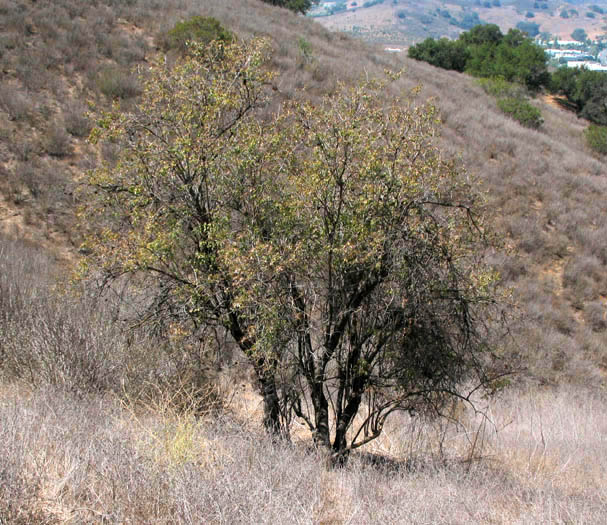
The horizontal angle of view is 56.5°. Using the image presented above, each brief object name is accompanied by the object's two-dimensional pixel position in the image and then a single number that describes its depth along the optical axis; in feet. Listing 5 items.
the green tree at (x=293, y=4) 125.46
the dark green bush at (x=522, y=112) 83.92
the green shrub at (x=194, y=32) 58.25
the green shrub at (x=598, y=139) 83.35
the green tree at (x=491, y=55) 115.96
